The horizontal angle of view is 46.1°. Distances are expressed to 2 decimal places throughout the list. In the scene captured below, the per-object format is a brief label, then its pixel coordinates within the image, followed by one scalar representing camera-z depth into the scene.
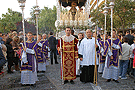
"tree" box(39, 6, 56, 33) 40.44
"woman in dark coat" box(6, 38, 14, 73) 8.54
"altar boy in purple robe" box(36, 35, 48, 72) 8.74
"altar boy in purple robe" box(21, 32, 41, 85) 6.18
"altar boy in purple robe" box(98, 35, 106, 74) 8.25
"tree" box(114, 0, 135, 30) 15.63
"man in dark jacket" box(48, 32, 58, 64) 11.52
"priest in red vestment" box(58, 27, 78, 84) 6.43
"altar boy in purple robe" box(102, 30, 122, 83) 6.58
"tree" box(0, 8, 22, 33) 21.81
